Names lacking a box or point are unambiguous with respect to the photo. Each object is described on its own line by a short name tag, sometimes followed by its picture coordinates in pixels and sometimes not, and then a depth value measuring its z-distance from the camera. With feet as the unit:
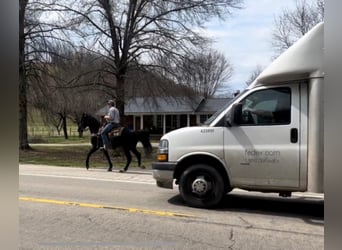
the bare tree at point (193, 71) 72.18
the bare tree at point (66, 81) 73.82
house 139.95
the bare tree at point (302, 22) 82.72
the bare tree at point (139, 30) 72.59
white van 20.47
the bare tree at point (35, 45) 71.97
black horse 46.50
